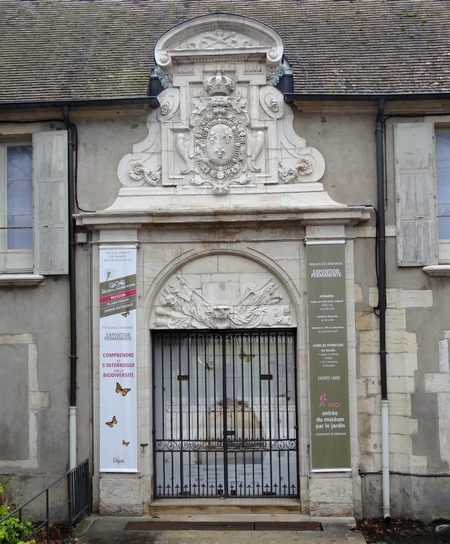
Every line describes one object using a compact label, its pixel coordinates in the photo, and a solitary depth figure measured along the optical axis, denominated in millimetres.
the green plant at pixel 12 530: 6340
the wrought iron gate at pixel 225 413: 8805
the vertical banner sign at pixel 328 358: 8375
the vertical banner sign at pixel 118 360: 8531
